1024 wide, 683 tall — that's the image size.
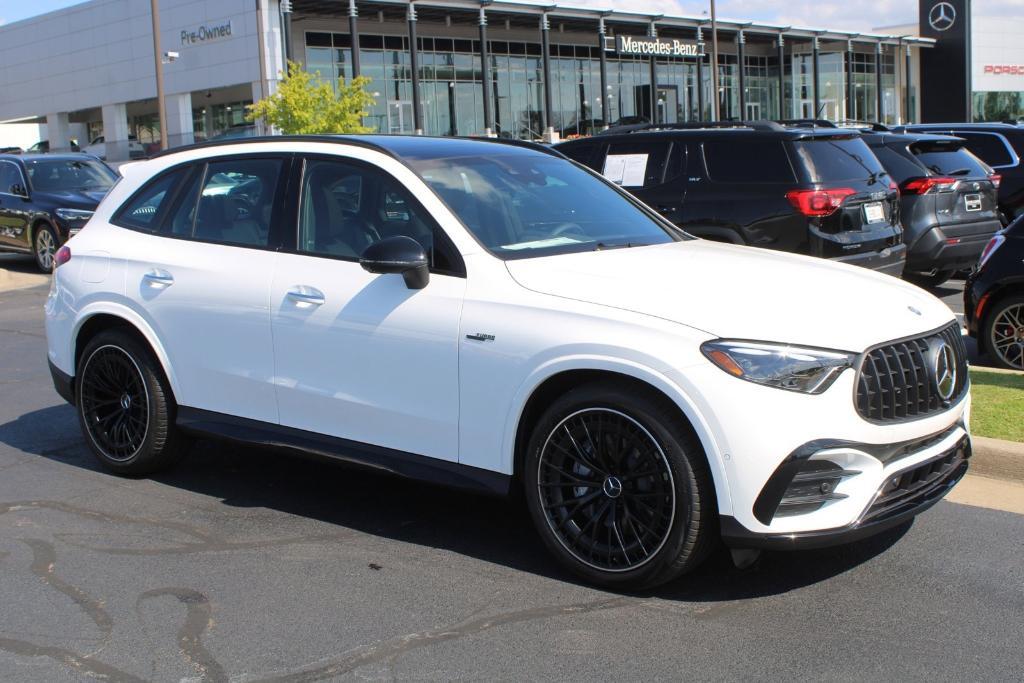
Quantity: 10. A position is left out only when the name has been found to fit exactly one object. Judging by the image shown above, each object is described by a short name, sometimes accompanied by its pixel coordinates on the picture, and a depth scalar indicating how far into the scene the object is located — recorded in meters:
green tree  30.47
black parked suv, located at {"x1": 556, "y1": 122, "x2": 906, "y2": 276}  9.75
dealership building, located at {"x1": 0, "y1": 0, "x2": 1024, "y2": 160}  53.88
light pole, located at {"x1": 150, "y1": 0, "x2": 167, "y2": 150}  29.32
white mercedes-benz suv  4.10
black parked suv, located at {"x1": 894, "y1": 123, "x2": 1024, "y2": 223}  15.80
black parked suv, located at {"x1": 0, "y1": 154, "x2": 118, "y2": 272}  17.52
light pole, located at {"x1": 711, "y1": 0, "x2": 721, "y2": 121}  52.35
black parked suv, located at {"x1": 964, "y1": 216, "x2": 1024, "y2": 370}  8.55
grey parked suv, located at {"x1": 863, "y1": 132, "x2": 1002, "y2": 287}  12.04
